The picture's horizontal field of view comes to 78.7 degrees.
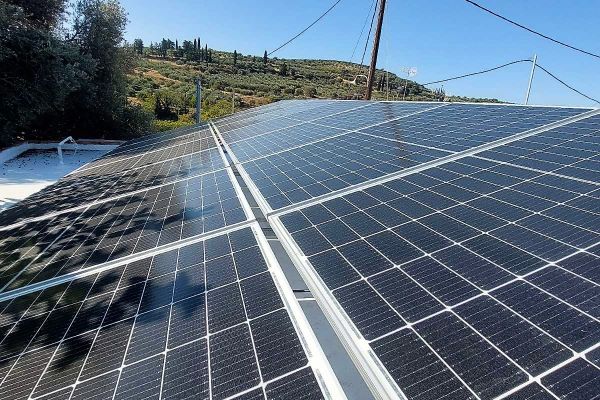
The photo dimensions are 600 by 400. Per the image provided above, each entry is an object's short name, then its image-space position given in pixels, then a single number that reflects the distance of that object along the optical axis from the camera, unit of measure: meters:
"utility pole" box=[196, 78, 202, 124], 23.63
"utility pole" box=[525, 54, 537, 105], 15.23
